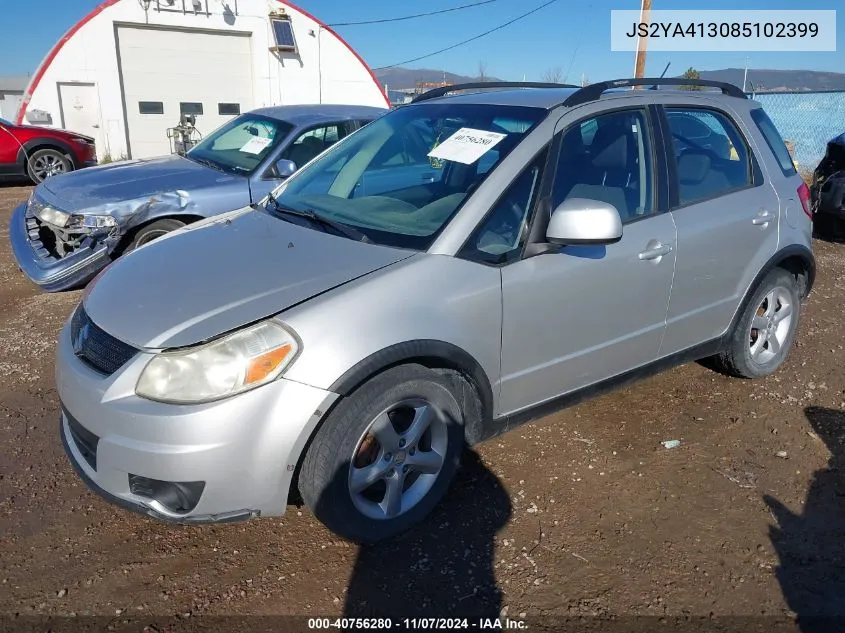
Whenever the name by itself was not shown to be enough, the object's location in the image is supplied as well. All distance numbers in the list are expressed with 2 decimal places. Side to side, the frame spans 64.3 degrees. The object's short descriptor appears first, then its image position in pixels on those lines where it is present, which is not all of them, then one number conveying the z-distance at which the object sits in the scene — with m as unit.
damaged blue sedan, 5.20
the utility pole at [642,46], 13.84
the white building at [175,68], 16.31
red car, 11.98
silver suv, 2.36
